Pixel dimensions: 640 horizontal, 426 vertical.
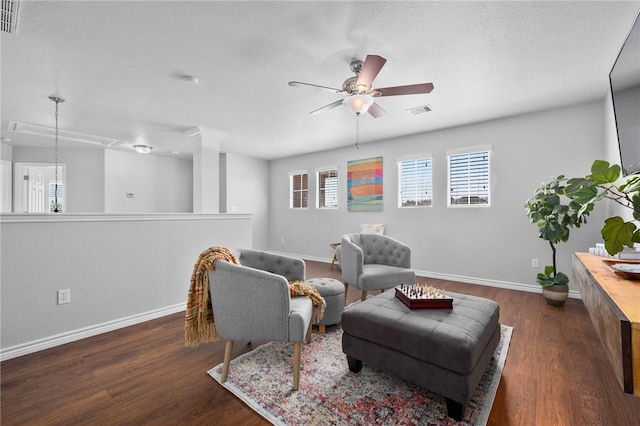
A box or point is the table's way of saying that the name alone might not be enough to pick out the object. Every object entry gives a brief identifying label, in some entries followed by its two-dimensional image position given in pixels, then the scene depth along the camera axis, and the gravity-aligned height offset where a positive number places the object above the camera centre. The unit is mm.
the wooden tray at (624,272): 1300 -297
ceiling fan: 2270 +1082
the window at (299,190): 6879 +627
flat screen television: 1642 +732
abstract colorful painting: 5508 +605
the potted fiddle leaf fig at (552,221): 3041 -90
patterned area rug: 1523 -1106
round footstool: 2617 -831
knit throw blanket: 1939 -632
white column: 4656 +774
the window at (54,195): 5879 +436
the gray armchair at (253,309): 1740 -612
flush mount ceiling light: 5418 +1319
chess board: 1893 -592
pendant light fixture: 3325 +1428
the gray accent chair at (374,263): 3221 -627
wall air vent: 1851 +1407
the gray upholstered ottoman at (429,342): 1479 -755
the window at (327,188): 6309 +601
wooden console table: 784 -349
